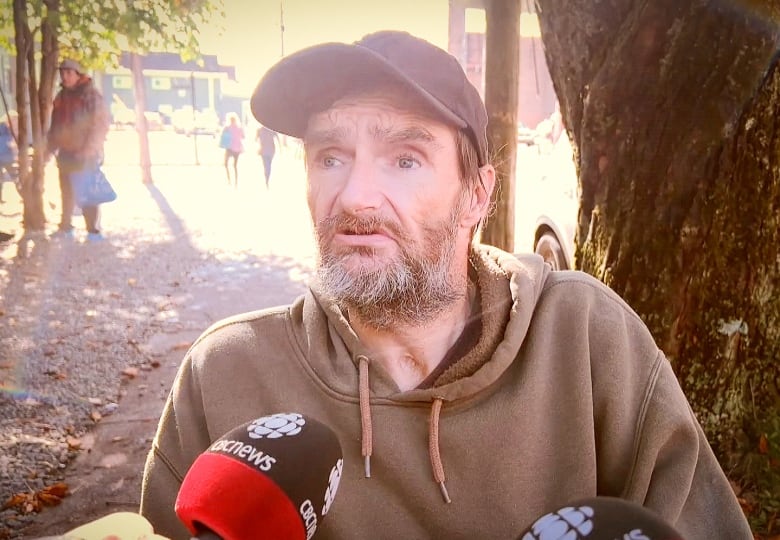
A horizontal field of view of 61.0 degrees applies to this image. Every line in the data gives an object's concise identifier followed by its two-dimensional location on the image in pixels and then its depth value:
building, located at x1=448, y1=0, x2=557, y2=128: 22.67
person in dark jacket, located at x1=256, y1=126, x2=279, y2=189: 16.11
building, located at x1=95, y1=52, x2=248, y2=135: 38.56
